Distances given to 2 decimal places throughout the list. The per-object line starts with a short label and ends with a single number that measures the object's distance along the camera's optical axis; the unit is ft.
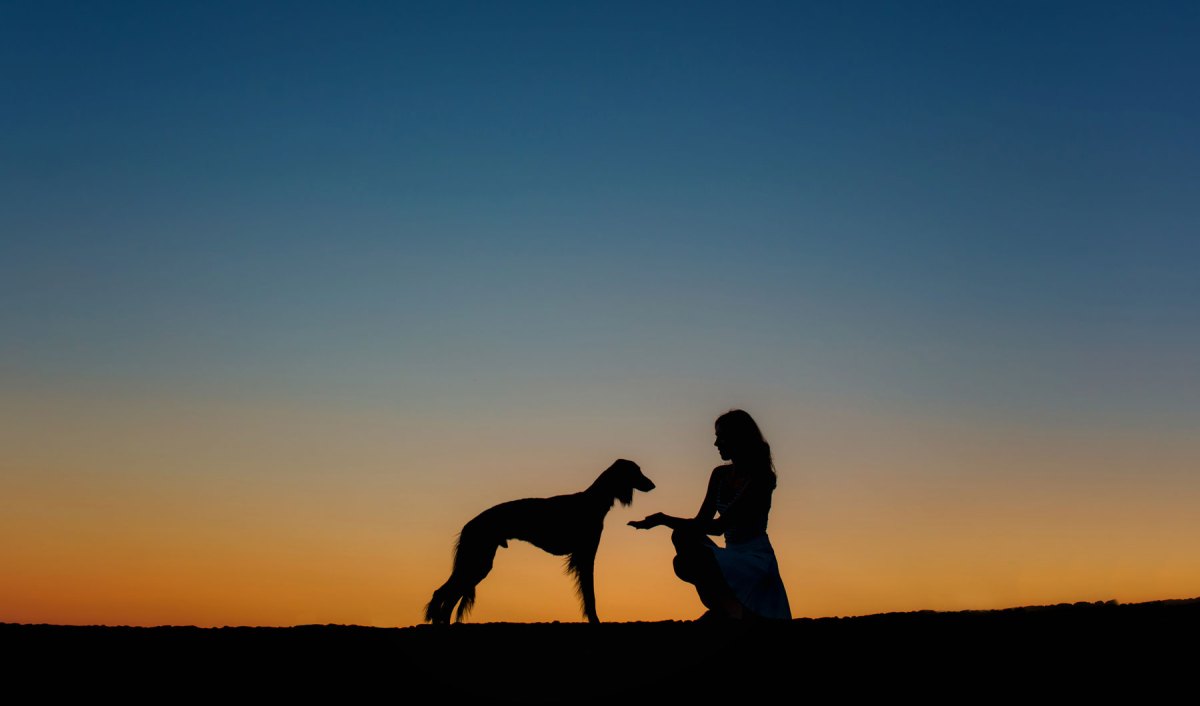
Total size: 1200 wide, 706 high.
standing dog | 35.09
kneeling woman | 21.21
